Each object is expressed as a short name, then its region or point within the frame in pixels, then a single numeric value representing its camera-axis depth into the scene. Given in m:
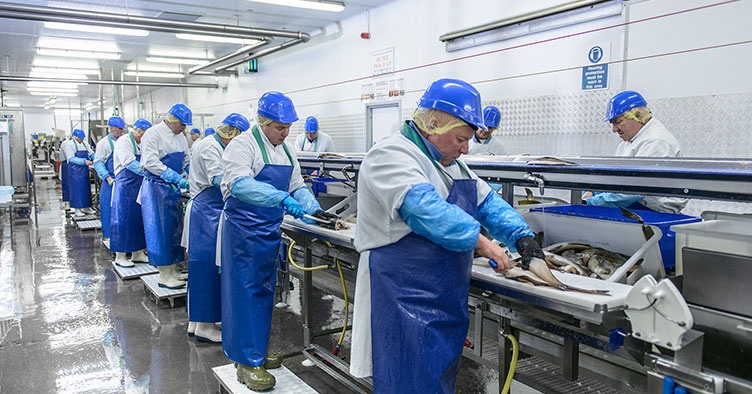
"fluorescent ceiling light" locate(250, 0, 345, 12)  6.74
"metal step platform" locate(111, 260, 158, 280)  5.62
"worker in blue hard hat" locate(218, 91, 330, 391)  2.85
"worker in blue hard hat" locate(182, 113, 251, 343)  3.65
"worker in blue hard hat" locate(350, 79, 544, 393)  1.79
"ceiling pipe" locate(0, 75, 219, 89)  11.60
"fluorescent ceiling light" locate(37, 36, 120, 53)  9.89
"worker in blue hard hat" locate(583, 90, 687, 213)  3.31
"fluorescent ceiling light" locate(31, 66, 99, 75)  13.51
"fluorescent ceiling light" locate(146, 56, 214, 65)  11.74
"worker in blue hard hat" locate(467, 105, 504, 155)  4.93
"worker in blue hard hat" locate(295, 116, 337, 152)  8.03
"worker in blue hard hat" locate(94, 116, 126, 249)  6.79
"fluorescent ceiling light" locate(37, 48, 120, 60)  10.95
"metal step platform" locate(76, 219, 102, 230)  8.54
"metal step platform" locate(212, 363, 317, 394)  2.96
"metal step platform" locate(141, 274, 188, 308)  4.72
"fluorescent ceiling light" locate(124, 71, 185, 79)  14.19
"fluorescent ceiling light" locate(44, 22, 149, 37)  8.24
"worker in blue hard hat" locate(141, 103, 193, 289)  4.76
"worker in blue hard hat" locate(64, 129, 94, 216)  8.92
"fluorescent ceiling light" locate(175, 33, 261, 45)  8.83
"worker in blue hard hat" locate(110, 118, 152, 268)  5.56
